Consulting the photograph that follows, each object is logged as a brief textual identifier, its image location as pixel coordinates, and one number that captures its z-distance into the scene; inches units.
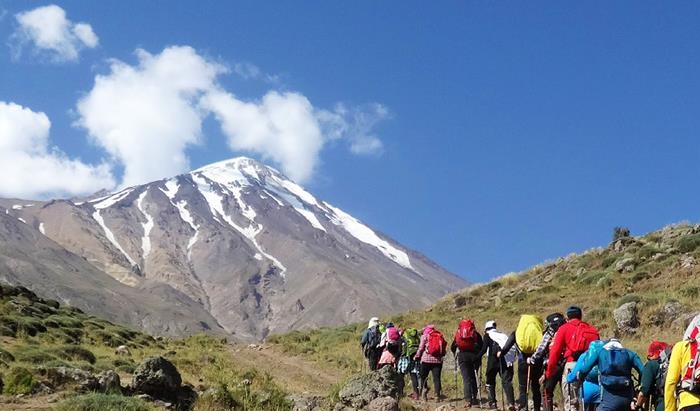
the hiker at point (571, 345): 353.1
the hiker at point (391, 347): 592.4
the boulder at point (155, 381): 461.1
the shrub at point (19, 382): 439.2
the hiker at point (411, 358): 566.7
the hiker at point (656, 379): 297.9
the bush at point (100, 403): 378.9
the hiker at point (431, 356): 549.0
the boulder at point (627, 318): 747.4
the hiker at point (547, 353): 386.6
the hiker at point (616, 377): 281.4
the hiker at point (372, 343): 645.3
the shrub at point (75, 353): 628.3
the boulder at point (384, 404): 434.0
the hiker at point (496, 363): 453.7
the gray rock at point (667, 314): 729.0
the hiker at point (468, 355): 504.1
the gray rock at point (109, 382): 445.4
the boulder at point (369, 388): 465.7
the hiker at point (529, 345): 413.7
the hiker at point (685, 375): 213.9
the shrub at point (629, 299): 822.5
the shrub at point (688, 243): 1018.1
